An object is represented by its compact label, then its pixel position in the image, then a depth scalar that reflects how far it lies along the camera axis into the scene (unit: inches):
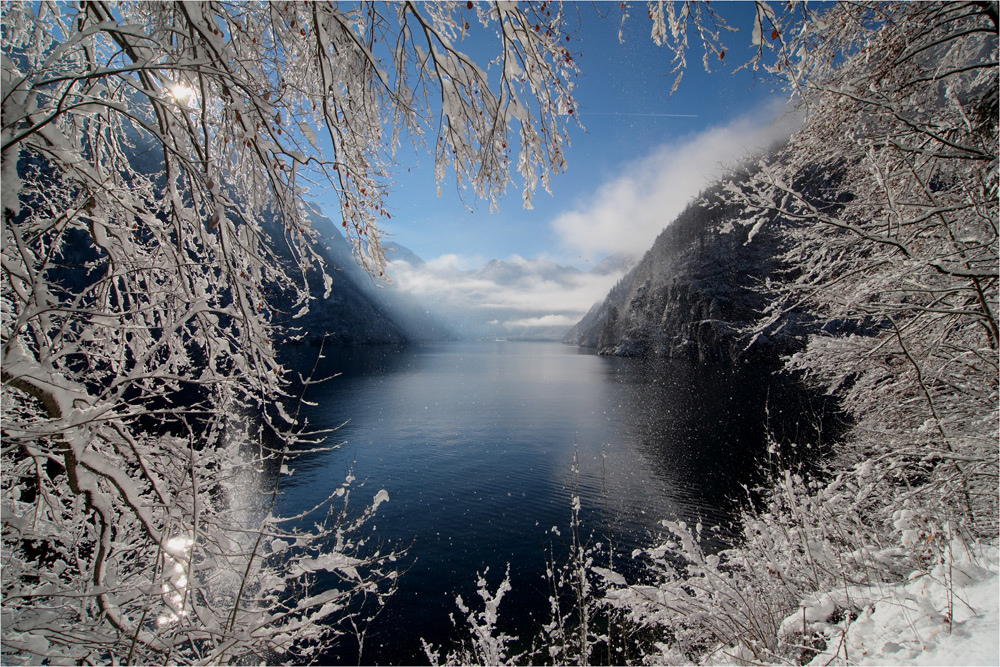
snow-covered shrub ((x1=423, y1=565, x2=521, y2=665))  259.7
